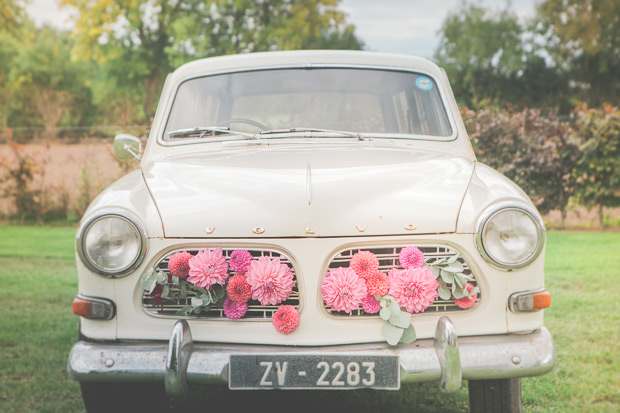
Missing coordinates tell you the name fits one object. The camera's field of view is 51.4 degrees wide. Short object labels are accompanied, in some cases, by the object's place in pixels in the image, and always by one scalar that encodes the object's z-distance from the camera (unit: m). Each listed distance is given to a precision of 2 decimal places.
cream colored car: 2.34
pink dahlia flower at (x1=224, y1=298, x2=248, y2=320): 2.46
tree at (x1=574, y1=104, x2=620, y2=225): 9.43
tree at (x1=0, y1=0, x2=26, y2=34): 18.99
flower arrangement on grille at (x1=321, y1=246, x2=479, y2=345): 2.40
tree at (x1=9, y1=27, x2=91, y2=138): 31.69
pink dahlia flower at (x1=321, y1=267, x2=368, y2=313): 2.39
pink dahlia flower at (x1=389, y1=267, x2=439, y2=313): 2.41
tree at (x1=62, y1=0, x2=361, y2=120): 19.72
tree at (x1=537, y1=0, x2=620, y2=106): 30.69
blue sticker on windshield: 3.71
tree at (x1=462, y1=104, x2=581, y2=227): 9.71
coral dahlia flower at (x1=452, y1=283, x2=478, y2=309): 2.47
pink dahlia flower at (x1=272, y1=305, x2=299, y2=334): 2.41
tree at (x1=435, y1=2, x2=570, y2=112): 32.62
